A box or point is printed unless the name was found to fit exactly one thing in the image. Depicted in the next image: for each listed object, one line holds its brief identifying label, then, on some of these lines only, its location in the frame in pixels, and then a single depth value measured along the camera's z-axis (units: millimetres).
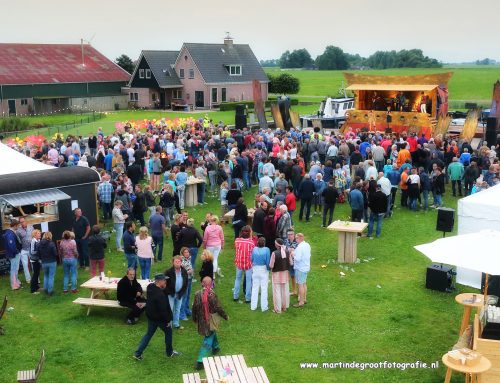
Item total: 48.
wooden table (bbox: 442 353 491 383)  6918
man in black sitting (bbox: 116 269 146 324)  9891
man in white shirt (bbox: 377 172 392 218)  15219
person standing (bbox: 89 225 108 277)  11531
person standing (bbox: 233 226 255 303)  10508
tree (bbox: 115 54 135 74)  62750
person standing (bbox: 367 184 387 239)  14046
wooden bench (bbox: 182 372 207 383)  7492
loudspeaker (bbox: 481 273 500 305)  10404
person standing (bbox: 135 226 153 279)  11156
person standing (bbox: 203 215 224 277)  11312
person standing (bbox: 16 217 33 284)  11820
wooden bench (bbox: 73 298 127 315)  10203
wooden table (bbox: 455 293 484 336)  8742
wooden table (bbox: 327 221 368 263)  12977
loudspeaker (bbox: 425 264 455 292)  11320
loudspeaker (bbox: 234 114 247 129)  31219
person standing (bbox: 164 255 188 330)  9289
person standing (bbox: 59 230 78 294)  11281
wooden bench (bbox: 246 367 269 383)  7271
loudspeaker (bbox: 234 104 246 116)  31105
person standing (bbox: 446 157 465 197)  18031
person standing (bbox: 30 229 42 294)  11414
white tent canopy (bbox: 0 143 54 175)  14578
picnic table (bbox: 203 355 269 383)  7245
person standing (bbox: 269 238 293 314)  10141
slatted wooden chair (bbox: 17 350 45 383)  7539
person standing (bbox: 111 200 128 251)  13227
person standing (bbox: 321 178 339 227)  14749
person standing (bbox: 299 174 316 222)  15383
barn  49094
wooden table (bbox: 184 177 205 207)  17656
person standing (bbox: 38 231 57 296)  11117
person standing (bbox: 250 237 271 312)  10156
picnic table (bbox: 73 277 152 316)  10312
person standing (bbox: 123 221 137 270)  11391
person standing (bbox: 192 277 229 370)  8398
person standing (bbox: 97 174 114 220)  15102
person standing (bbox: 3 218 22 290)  11594
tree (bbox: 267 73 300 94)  62000
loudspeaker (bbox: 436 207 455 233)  12312
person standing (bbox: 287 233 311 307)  10367
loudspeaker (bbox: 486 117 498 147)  24158
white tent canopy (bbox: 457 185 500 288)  10742
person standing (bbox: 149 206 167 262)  12617
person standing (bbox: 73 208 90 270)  12531
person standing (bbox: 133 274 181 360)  8484
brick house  52969
